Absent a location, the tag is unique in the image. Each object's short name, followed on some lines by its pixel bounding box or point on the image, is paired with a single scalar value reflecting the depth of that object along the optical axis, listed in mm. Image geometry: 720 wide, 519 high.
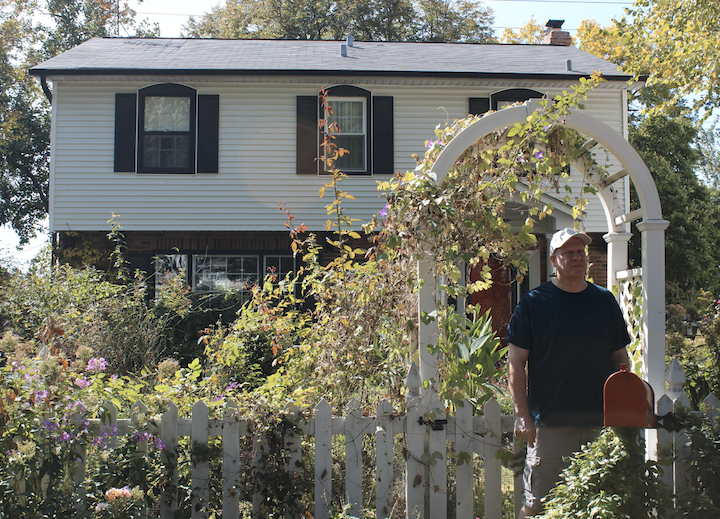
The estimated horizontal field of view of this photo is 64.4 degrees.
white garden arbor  3467
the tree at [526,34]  24047
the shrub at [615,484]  2393
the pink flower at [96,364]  3324
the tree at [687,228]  14016
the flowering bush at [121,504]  2688
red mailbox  2406
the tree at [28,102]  19062
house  10016
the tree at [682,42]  7738
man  2830
